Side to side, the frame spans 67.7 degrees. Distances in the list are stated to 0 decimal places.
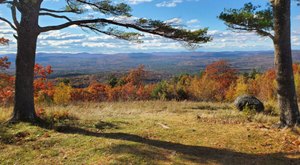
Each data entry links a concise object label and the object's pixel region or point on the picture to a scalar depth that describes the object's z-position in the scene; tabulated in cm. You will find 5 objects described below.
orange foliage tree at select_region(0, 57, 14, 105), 1497
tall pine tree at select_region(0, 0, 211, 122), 612
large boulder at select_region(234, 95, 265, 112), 959
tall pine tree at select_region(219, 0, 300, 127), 581
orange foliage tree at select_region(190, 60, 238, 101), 3118
